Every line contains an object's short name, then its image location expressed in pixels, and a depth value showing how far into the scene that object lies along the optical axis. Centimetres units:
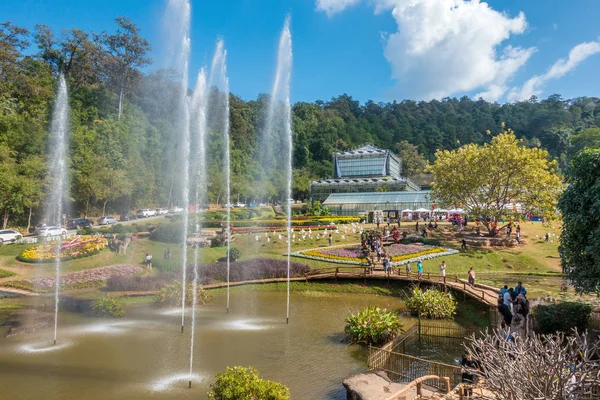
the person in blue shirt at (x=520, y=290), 1572
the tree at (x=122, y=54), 7383
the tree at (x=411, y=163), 11900
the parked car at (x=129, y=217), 5771
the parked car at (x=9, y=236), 3814
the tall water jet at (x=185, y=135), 1853
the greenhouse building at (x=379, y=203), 6369
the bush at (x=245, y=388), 917
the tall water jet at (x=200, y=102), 2036
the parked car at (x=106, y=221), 5266
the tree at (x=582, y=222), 1584
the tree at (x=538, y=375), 557
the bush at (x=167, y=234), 3897
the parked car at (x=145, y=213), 6066
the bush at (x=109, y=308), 2023
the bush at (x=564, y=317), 1527
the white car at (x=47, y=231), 4058
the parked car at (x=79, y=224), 4769
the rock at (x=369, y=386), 1092
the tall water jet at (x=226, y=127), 2469
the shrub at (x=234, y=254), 3219
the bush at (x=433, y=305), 1991
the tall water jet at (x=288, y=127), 2209
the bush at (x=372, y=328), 1605
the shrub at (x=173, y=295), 2253
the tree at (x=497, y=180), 3878
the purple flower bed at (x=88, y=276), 2641
